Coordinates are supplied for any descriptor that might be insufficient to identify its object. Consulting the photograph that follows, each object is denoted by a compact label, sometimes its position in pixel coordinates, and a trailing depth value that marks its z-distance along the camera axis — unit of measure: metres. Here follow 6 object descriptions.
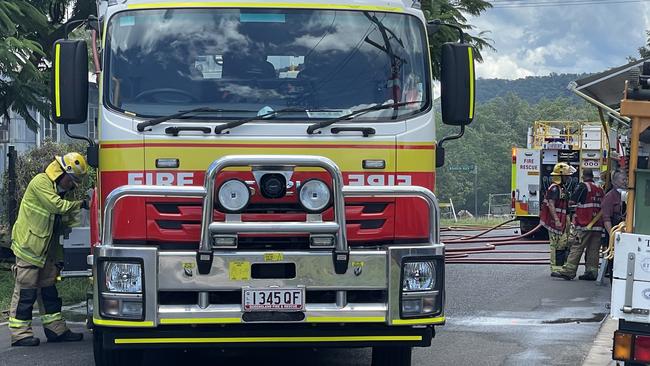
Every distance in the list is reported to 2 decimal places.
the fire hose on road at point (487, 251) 33.71
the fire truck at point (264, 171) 12.55
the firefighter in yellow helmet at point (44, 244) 17.45
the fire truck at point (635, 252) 11.41
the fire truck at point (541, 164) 48.56
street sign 76.50
